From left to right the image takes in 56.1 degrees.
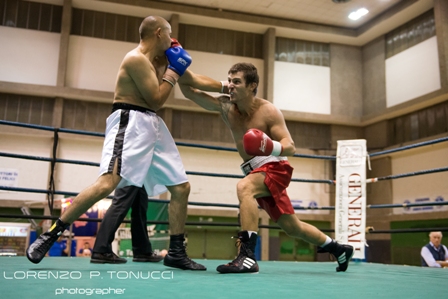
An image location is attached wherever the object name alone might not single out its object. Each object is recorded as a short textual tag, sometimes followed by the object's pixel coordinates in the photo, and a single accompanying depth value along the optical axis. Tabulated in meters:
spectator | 5.07
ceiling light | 10.02
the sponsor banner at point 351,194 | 3.69
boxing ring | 1.30
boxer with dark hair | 2.10
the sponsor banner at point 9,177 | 8.91
